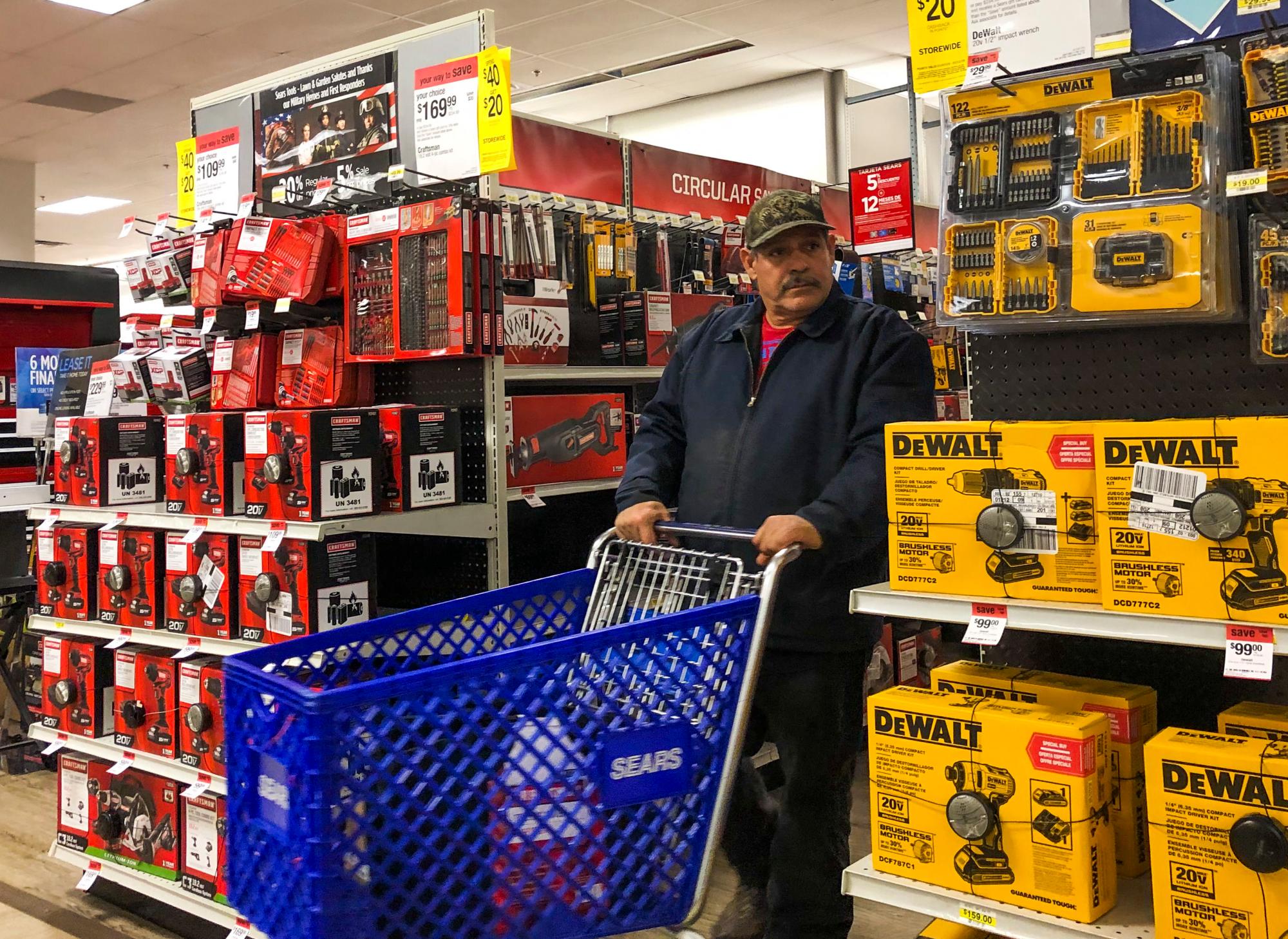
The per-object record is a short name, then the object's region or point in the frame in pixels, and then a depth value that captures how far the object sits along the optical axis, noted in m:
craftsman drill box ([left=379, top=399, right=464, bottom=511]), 3.30
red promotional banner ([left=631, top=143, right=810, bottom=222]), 6.68
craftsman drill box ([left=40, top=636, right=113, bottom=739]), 3.76
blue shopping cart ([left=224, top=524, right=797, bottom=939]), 1.67
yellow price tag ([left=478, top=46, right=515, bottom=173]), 3.37
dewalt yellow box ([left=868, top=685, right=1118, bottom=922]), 1.80
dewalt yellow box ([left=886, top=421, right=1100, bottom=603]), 1.85
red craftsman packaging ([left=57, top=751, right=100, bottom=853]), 3.85
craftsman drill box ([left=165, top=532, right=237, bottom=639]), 3.33
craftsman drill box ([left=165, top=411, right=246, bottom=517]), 3.36
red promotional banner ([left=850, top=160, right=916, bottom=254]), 6.09
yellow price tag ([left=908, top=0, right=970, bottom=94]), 2.24
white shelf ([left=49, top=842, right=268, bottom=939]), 3.35
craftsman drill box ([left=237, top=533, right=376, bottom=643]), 3.12
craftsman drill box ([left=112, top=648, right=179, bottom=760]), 3.51
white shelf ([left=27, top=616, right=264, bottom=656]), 3.32
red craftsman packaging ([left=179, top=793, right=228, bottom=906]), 3.41
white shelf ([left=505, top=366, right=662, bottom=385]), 3.85
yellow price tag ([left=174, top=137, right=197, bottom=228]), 4.52
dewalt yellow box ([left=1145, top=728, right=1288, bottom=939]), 1.61
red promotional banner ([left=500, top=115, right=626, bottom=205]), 5.78
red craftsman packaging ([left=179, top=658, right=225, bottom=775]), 3.35
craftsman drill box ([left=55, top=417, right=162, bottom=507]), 3.61
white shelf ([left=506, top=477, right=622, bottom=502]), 3.80
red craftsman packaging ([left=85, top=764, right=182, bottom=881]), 3.62
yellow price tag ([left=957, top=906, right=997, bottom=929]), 1.89
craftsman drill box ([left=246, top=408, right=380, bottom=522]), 3.11
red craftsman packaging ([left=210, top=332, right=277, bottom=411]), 3.81
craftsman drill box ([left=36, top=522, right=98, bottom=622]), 3.76
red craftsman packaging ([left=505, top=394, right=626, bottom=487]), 3.87
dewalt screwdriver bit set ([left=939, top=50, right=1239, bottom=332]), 1.88
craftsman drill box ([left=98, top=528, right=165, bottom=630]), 3.54
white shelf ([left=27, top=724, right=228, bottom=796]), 3.40
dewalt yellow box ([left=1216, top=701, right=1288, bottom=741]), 1.80
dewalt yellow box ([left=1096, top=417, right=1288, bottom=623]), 1.65
